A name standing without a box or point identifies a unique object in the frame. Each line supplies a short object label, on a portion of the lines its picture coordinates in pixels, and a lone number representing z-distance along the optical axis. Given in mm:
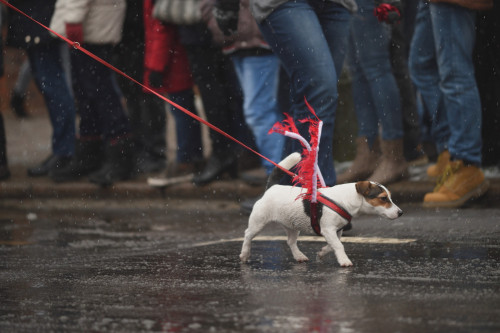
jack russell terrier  11054
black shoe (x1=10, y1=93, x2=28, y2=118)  33006
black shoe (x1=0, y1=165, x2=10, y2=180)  22202
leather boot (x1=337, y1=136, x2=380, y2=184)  17471
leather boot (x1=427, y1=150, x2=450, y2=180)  17003
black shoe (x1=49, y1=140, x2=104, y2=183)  21437
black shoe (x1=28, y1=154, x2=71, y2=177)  21968
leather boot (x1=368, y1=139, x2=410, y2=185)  17003
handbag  18580
